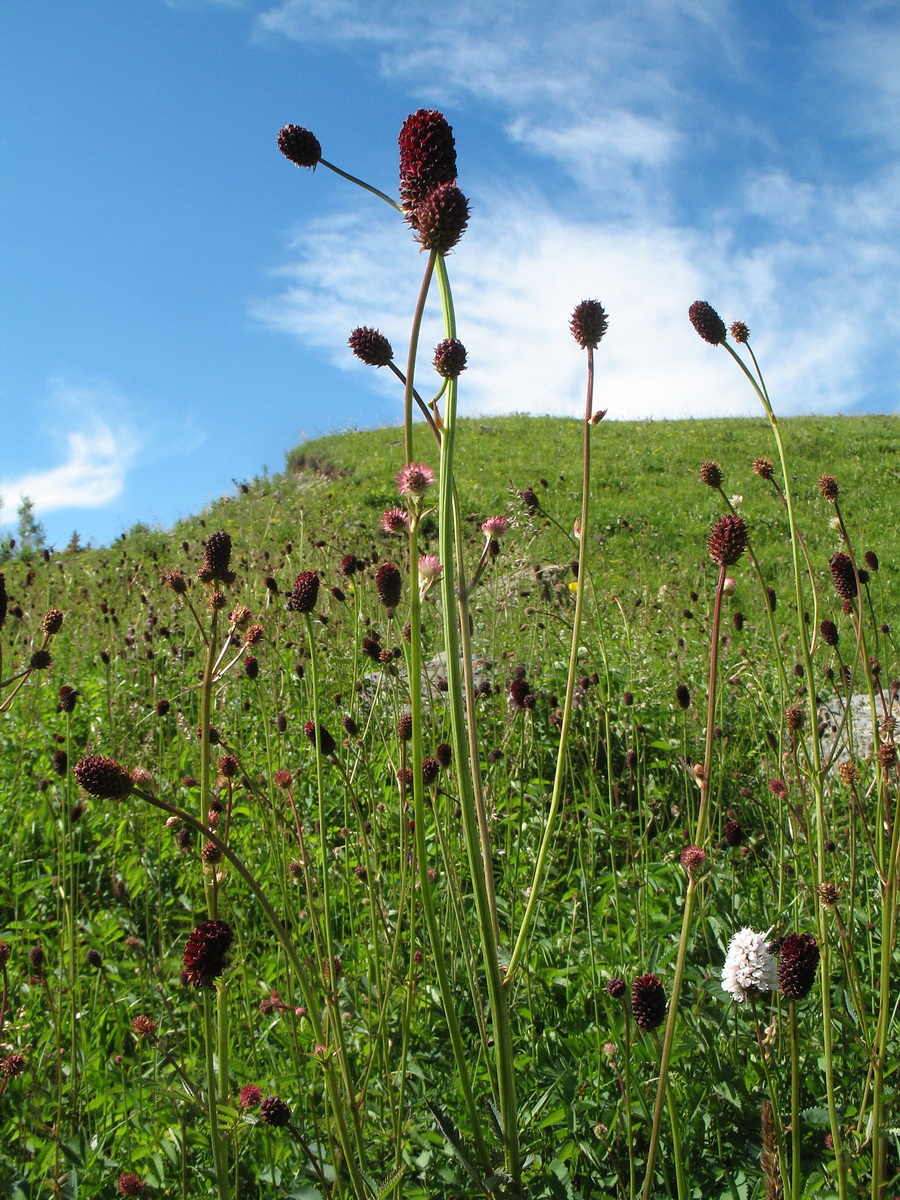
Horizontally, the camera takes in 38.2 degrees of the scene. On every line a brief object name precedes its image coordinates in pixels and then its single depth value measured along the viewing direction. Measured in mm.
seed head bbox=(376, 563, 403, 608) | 416
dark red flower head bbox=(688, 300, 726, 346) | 461
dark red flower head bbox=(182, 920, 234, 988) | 324
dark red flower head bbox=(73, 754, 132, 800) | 306
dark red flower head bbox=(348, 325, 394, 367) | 371
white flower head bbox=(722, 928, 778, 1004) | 342
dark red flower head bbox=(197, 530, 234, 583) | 383
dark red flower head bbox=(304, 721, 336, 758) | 442
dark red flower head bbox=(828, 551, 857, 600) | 463
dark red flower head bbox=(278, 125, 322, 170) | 393
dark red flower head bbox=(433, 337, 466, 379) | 332
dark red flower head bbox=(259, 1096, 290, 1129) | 354
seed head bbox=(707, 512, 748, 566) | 365
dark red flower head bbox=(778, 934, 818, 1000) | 334
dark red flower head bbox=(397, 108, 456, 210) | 362
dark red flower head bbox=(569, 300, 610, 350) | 394
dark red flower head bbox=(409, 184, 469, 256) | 335
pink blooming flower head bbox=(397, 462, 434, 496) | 350
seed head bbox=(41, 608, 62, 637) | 439
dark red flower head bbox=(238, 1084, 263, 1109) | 398
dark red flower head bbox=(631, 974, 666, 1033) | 349
